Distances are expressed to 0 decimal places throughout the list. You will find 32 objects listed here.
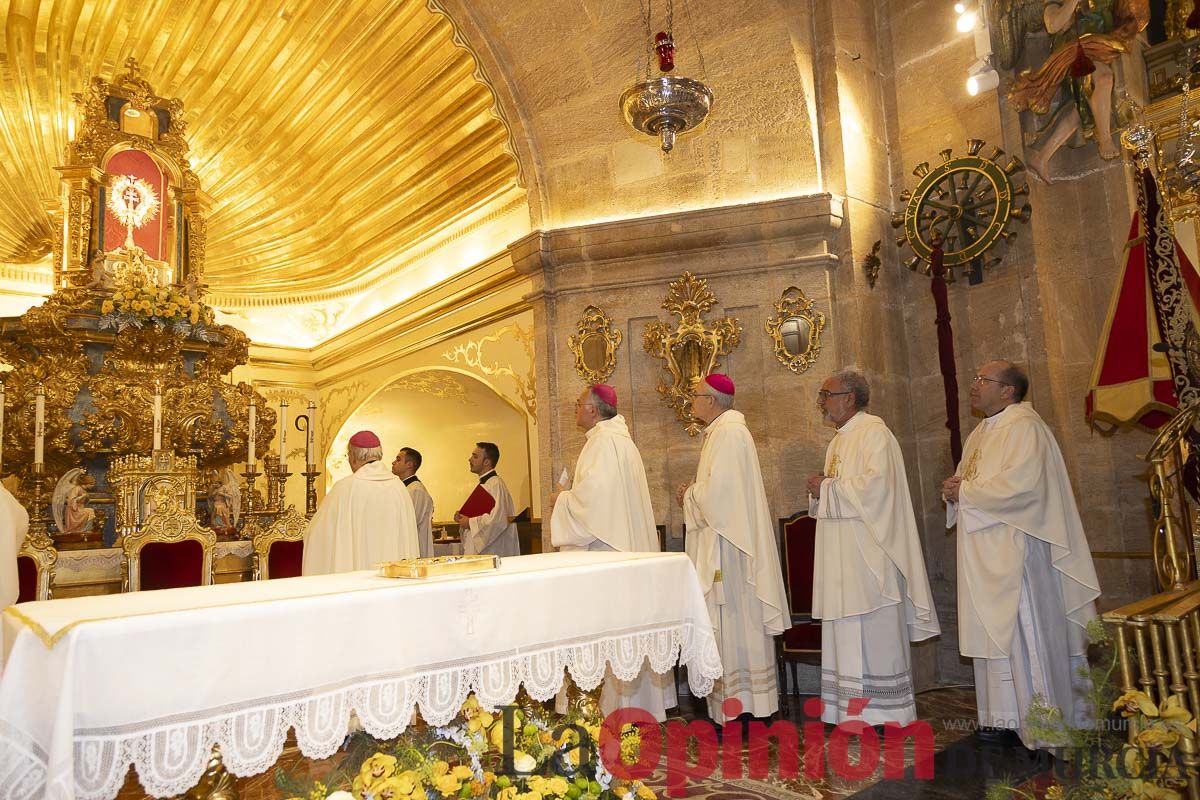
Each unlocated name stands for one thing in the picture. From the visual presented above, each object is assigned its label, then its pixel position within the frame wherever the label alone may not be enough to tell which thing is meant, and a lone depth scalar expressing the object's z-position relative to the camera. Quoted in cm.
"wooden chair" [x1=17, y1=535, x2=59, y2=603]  518
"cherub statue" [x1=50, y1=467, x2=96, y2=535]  698
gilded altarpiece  764
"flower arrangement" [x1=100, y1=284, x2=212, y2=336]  804
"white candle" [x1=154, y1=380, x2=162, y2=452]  640
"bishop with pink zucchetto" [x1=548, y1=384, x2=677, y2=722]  484
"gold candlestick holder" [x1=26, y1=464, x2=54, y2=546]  531
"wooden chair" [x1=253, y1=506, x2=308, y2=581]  662
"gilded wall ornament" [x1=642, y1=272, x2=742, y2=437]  647
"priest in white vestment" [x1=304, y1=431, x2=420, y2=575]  509
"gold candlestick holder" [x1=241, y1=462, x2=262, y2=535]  694
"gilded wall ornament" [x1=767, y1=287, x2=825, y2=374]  623
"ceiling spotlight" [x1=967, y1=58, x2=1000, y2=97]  529
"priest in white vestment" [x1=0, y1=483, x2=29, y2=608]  405
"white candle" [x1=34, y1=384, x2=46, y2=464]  586
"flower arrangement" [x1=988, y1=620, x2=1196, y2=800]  252
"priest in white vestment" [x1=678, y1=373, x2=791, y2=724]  491
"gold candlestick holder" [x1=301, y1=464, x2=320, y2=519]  665
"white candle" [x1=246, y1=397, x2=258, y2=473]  693
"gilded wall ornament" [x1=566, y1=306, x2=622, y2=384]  685
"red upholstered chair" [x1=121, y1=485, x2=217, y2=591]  580
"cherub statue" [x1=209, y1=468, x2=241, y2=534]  782
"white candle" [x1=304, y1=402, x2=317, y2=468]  657
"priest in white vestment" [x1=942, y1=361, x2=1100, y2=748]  435
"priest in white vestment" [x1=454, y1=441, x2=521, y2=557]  762
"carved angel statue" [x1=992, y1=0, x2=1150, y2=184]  557
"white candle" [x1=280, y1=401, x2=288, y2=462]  648
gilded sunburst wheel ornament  603
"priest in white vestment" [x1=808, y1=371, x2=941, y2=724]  476
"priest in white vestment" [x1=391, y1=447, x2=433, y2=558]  792
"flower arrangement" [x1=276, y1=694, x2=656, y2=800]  229
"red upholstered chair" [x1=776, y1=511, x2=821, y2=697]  535
